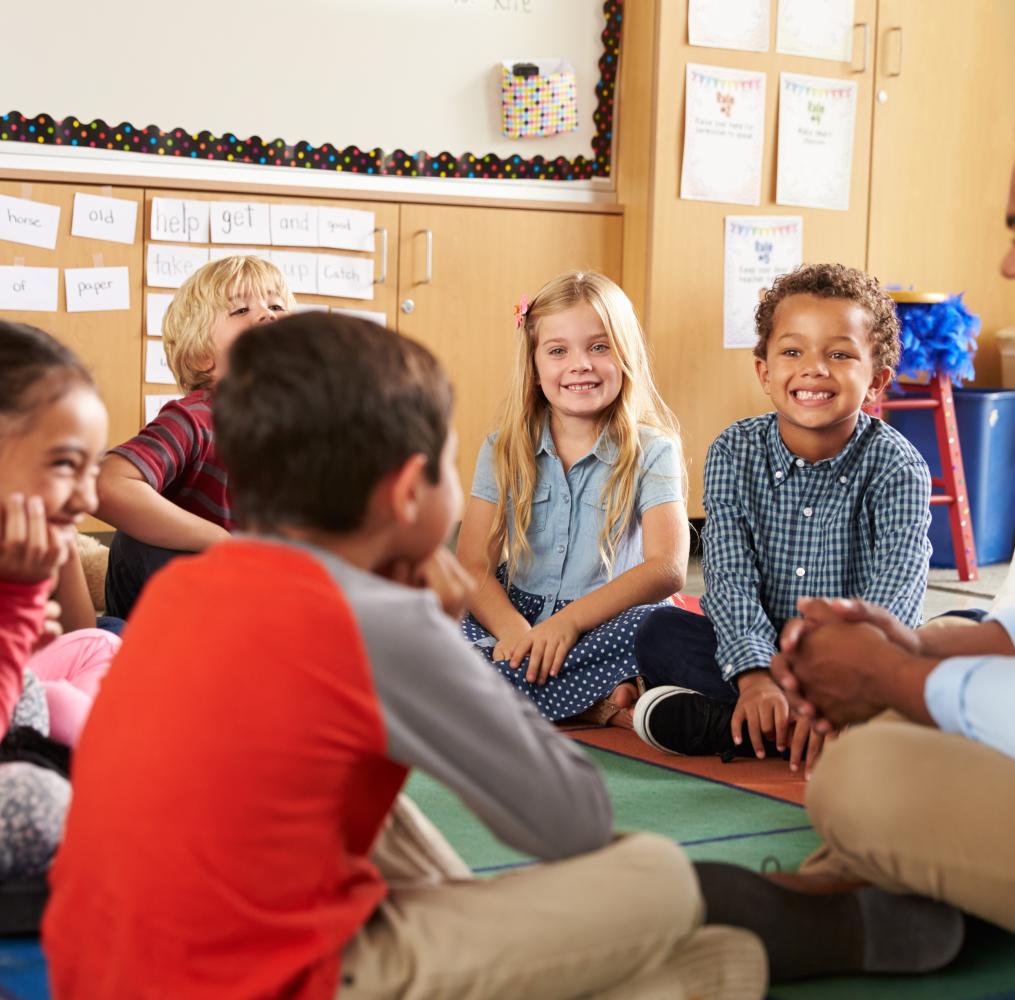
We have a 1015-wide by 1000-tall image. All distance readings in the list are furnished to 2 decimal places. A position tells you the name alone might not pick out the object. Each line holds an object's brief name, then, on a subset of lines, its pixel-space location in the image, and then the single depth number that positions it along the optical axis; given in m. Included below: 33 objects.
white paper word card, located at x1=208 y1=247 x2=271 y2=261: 3.20
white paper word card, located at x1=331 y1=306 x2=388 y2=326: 3.33
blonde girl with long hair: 2.11
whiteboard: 3.07
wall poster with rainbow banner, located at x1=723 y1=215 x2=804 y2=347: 3.62
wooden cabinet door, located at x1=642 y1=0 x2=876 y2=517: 3.49
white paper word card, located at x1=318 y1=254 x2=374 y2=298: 3.30
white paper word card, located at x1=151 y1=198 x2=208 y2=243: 3.12
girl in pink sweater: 1.11
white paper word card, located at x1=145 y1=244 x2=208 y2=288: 3.13
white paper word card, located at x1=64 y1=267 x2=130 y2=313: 3.08
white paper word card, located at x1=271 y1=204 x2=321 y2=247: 3.24
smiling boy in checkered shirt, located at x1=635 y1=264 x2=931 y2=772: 1.81
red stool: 3.49
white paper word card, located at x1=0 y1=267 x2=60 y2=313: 3.04
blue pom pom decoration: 3.44
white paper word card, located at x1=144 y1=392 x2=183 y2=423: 3.16
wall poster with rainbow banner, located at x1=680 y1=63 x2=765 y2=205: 3.52
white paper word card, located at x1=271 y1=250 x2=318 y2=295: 3.25
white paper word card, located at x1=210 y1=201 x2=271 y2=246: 3.18
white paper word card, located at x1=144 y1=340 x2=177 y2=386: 3.15
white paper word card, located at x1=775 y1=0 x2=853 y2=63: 3.60
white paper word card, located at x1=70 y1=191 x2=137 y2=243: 3.07
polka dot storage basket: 3.43
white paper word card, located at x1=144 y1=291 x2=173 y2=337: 3.14
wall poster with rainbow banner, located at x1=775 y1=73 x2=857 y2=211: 3.64
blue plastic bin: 3.63
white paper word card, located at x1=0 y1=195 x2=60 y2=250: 3.01
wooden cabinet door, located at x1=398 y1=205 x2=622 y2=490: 3.42
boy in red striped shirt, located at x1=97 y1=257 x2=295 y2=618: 1.96
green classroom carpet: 1.10
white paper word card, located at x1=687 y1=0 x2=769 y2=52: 3.48
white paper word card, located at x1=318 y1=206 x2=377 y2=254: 3.29
